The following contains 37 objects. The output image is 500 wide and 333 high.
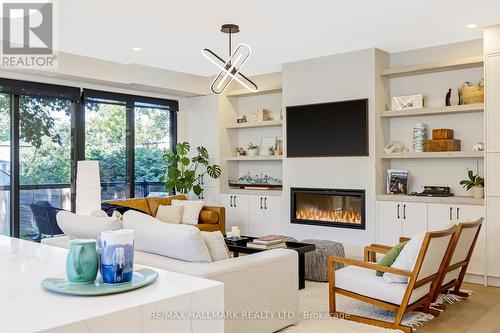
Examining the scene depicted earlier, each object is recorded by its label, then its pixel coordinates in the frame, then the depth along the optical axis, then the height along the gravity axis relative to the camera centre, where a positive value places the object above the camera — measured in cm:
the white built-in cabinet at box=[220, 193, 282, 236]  704 -65
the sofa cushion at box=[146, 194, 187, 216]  693 -48
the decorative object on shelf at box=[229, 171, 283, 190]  733 -20
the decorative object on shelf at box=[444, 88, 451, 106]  559 +85
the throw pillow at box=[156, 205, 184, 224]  675 -63
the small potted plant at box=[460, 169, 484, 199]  516 -17
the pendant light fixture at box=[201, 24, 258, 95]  464 +151
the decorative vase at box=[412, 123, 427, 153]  579 +40
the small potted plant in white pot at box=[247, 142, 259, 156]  770 +33
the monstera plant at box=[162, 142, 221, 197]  764 -1
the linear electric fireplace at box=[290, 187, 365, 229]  608 -52
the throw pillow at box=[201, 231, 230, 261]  311 -51
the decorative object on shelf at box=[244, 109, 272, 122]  756 +89
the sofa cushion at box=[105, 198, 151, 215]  655 -47
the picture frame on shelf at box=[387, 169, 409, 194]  588 -15
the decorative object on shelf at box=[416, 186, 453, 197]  549 -28
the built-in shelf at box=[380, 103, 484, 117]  525 +70
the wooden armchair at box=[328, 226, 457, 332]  331 -86
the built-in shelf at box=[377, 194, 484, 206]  507 -35
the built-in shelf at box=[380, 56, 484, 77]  539 +124
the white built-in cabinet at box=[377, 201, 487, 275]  501 -59
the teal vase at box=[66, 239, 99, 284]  140 -28
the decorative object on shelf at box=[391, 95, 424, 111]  578 +85
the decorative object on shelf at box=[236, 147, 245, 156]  794 +32
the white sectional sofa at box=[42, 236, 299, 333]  292 -77
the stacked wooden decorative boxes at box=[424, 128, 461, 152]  551 +33
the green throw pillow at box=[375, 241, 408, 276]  361 -69
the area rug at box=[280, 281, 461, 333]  345 -119
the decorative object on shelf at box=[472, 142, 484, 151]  532 +25
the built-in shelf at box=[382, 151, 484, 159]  527 +17
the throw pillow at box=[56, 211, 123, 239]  330 -39
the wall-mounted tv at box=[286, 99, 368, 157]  598 +55
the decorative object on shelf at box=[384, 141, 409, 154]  596 +28
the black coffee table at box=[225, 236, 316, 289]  446 -77
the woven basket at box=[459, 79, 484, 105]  526 +87
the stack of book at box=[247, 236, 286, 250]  449 -72
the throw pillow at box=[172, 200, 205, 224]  686 -61
